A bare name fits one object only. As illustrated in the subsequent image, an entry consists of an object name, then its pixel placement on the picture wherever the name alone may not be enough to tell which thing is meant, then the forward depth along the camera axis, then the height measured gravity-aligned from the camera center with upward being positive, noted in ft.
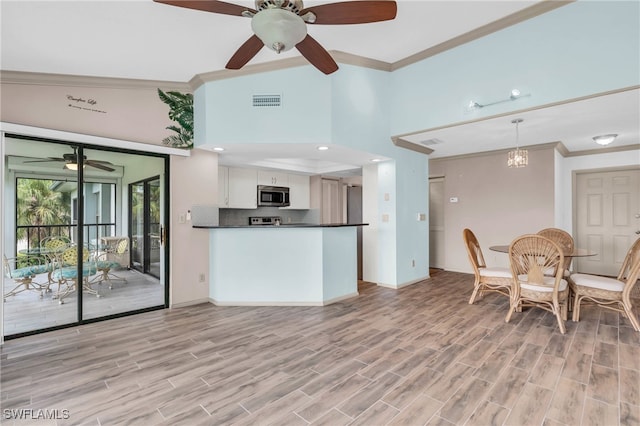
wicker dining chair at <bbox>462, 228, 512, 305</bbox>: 11.90 -2.52
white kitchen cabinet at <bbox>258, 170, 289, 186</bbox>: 19.94 +2.43
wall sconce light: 10.61 +4.06
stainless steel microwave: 19.67 +1.17
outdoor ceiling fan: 10.79 +2.00
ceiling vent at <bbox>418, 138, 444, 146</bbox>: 15.27 +3.64
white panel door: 16.74 -0.38
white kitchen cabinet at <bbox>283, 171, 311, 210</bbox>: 21.68 +1.55
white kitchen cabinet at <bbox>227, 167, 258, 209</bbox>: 18.56 +1.59
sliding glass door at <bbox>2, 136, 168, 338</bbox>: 10.41 -0.63
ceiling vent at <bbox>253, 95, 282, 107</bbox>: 11.82 +4.43
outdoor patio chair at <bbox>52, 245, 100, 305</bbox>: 11.27 -2.25
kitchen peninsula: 12.94 -2.25
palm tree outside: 10.43 +0.17
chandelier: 12.34 +2.18
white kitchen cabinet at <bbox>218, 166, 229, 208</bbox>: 17.92 +1.65
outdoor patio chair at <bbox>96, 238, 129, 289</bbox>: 12.96 -1.98
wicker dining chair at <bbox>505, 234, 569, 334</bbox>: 9.98 -2.18
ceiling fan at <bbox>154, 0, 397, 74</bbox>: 6.28 +4.33
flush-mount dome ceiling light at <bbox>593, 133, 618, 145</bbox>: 14.28 +3.42
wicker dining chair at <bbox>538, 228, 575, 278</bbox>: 12.09 -1.24
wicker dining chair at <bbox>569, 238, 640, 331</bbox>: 9.73 -2.60
